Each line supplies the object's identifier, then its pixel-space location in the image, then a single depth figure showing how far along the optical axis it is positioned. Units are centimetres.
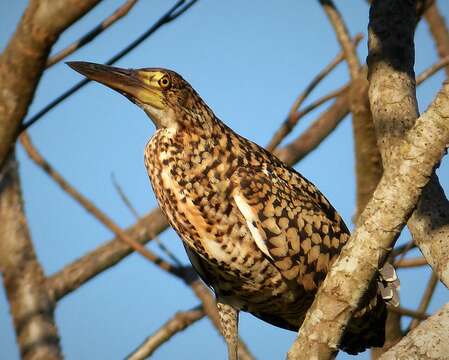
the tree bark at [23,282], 1288
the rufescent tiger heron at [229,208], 1109
